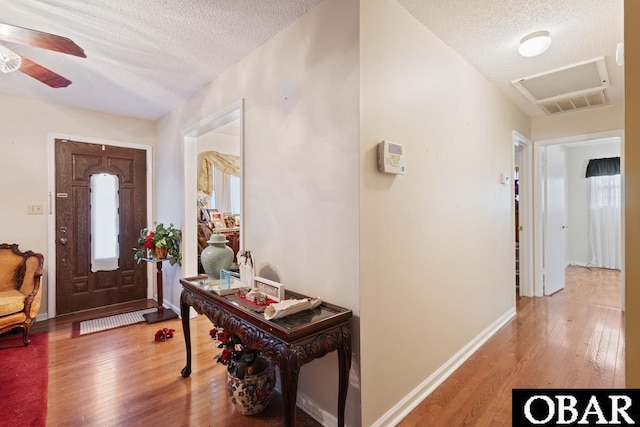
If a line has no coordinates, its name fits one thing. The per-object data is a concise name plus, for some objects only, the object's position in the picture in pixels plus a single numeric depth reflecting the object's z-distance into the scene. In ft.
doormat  10.29
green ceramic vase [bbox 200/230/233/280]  7.27
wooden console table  4.49
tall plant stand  11.28
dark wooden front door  11.89
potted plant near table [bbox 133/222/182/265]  11.36
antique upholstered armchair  9.10
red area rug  6.04
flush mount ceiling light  7.10
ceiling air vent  9.12
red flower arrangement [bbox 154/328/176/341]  9.53
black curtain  19.54
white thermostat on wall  5.63
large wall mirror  11.50
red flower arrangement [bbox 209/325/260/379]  6.15
